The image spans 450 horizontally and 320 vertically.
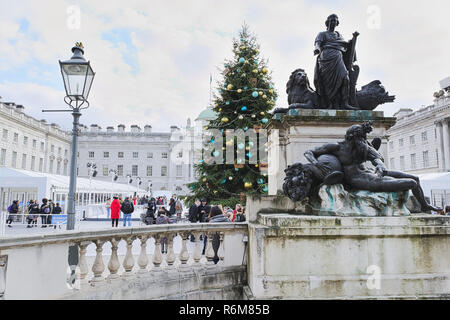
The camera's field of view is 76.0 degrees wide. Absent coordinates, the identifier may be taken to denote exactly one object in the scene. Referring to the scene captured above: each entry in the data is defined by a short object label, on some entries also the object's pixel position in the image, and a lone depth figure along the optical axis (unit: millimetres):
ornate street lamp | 4957
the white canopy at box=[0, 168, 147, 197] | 16609
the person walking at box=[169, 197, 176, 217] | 16653
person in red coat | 14250
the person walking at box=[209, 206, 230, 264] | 4862
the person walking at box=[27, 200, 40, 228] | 14133
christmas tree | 10483
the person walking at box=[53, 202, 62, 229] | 16672
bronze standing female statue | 5355
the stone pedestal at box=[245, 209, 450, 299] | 3436
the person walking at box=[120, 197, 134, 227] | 15269
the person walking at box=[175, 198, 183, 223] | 16922
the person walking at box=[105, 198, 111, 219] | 22078
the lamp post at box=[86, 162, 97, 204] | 24416
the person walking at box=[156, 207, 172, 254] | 8508
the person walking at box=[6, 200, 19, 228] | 16953
